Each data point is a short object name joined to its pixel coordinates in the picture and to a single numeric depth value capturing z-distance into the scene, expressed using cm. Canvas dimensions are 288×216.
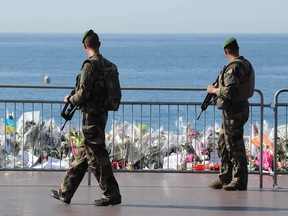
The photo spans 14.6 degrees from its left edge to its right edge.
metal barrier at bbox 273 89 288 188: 1514
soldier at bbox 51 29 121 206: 1321
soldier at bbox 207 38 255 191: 1424
